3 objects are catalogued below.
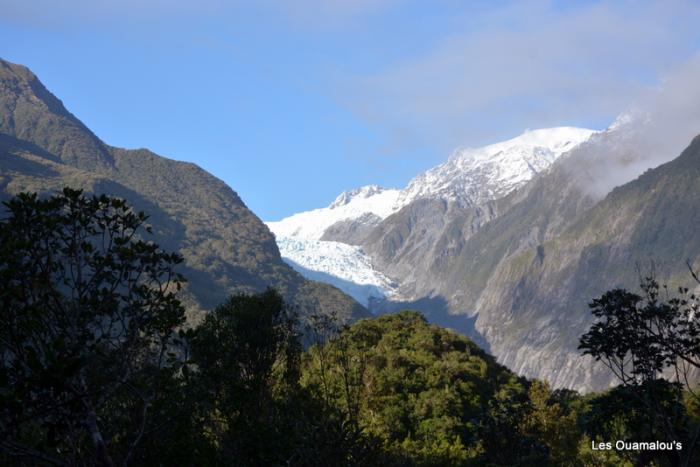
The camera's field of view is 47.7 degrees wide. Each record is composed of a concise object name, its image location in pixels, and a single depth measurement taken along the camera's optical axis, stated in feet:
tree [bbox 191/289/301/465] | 110.93
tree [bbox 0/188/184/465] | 68.44
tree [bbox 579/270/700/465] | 99.66
